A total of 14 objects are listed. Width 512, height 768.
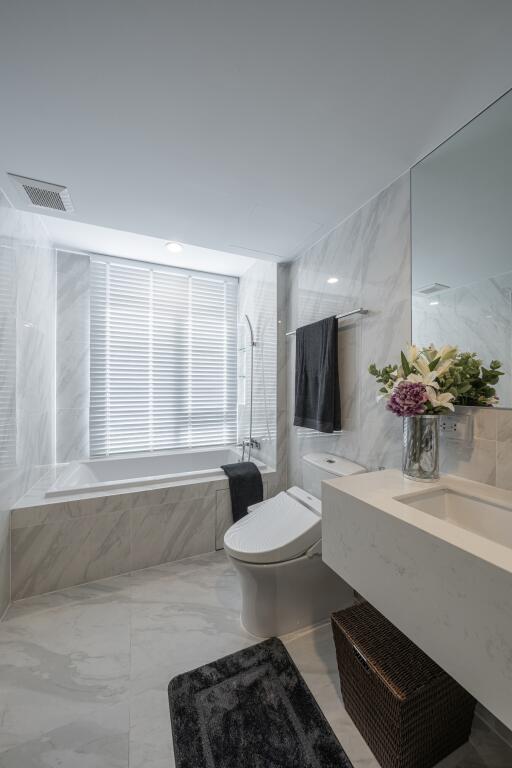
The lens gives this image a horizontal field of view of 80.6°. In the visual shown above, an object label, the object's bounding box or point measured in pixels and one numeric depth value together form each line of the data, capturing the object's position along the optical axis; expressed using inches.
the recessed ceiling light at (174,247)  100.6
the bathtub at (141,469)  79.8
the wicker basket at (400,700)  36.1
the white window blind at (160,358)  111.7
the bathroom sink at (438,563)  23.6
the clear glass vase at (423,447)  44.3
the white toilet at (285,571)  56.2
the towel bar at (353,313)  65.7
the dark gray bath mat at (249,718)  39.2
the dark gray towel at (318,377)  72.8
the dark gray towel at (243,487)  88.2
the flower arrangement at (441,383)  42.6
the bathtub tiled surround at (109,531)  68.7
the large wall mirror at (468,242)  42.5
